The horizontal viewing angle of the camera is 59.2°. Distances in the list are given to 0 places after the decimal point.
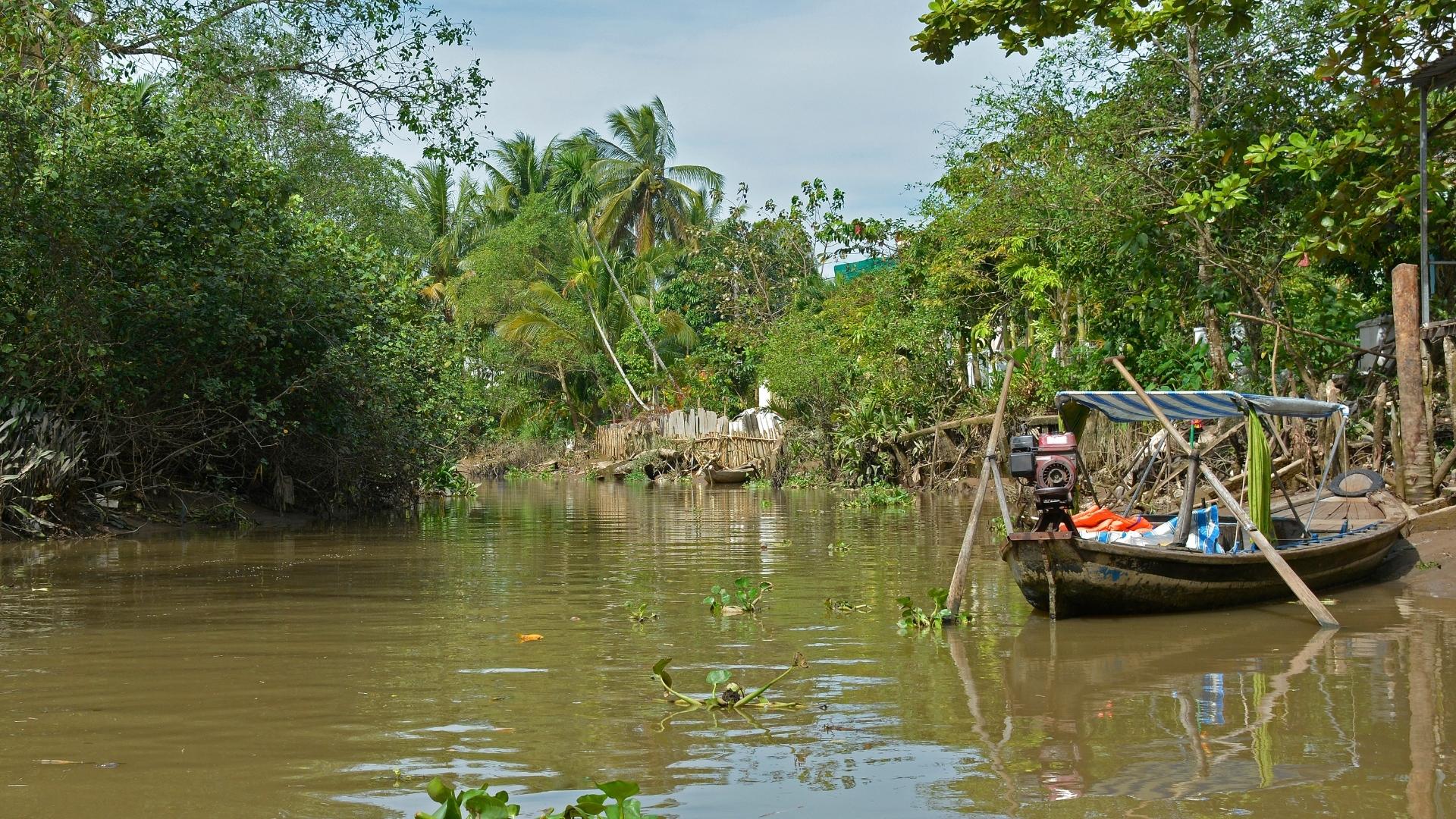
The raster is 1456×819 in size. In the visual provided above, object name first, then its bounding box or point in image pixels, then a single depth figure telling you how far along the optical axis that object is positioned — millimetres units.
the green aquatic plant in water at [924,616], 7996
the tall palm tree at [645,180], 38594
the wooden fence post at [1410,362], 11297
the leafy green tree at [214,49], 11570
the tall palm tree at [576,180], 39656
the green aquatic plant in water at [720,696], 5680
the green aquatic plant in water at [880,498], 20641
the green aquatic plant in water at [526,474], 38125
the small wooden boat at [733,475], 29922
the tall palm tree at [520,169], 43500
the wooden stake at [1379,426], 12477
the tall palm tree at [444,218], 42750
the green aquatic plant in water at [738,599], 8617
